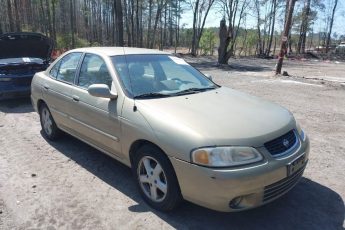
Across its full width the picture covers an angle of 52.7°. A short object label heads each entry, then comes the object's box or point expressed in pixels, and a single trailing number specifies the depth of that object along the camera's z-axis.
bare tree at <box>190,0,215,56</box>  36.26
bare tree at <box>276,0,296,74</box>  14.71
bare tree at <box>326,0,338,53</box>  45.96
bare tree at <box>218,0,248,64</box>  20.69
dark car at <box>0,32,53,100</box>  8.38
